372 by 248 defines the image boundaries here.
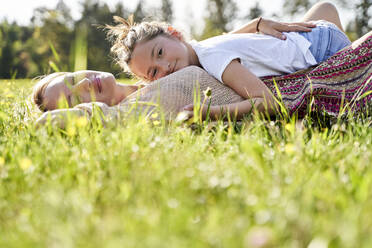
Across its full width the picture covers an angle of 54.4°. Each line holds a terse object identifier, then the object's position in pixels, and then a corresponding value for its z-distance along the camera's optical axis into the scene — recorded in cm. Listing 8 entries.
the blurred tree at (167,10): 3237
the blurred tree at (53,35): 2767
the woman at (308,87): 228
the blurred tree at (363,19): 1836
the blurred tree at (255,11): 2489
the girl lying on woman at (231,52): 245
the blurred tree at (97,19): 2716
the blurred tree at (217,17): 2081
